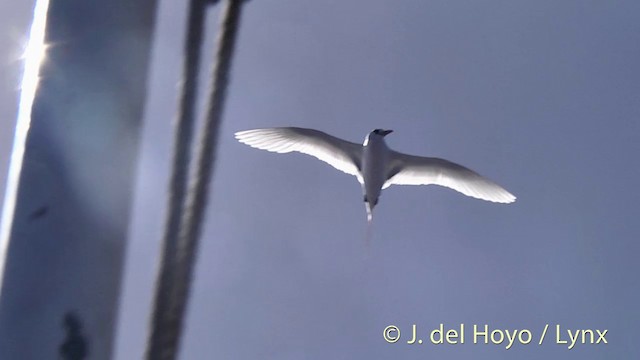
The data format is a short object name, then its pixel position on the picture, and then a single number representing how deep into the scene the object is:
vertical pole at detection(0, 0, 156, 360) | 7.02
